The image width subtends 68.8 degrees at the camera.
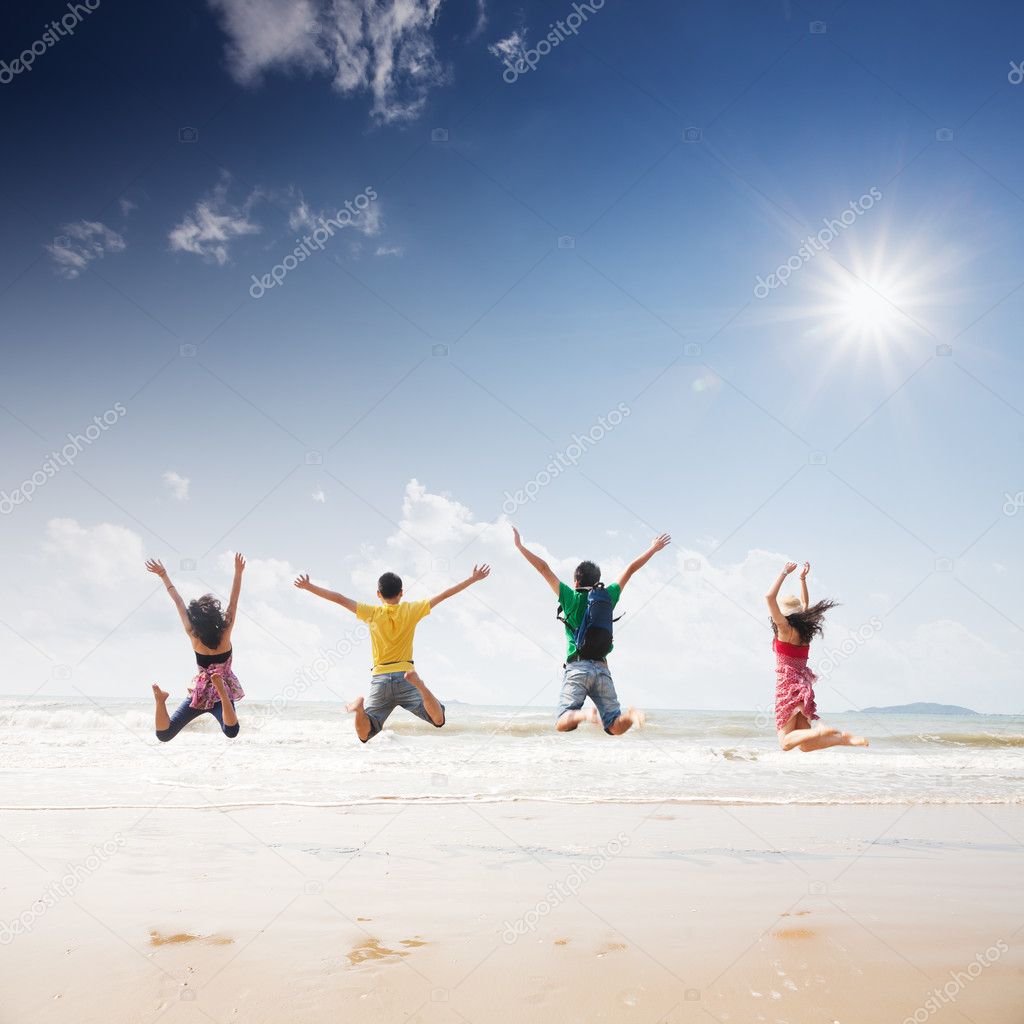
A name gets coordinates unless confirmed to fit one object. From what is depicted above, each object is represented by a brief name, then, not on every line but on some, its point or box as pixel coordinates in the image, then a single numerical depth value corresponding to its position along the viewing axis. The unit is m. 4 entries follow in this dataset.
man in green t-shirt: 7.62
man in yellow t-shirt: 7.94
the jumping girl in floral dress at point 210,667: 8.25
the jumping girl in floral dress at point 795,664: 8.19
